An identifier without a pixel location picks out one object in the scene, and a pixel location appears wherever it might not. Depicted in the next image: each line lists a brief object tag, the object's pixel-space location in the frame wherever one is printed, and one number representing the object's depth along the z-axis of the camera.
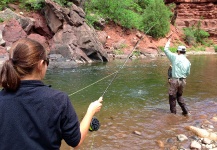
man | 5.21
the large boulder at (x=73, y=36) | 15.63
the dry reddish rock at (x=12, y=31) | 15.47
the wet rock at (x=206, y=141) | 3.98
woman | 1.18
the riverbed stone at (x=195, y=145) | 3.74
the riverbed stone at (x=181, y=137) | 4.08
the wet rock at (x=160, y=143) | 3.88
